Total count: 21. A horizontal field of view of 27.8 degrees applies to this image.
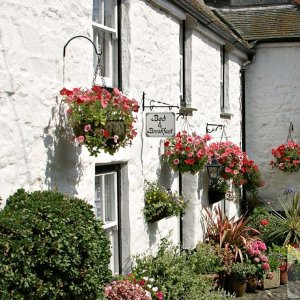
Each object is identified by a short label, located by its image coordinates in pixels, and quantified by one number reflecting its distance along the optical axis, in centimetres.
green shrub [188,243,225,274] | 860
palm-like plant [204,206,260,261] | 974
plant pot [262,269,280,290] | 963
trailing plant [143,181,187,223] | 779
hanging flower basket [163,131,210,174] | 844
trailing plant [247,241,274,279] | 945
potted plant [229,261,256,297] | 916
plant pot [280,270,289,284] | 1000
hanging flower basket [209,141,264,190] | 1026
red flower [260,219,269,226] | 1152
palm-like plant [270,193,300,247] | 1122
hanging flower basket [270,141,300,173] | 1395
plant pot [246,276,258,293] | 944
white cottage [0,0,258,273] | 488
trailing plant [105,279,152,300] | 591
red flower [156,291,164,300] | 671
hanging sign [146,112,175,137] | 752
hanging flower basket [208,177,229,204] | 1069
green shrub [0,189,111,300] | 404
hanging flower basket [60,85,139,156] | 522
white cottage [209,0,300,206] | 1447
